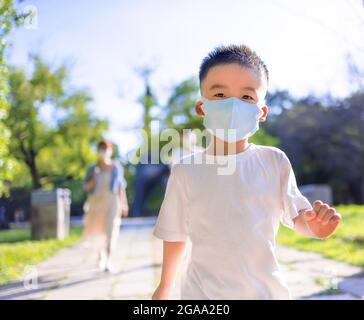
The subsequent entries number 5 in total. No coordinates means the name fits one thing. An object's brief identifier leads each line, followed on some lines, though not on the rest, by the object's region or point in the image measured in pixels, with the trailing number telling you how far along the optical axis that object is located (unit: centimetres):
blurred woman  568
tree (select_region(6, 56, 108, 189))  1464
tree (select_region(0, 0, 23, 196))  457
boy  144
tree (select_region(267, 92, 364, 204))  1791
